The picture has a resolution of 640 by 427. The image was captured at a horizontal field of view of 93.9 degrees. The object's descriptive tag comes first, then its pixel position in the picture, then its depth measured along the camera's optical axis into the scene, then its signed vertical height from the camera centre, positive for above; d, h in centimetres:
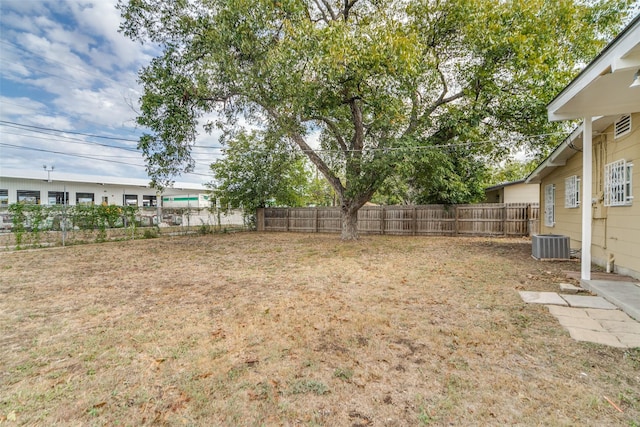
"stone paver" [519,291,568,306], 392 -119
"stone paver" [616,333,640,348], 266 -118
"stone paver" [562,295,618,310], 368 -117
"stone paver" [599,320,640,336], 295 -118
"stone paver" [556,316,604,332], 307 -120
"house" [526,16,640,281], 338 +114
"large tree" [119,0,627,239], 771 +393
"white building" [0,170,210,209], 1858 +151
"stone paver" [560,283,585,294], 437 -116
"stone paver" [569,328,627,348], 271 -120
